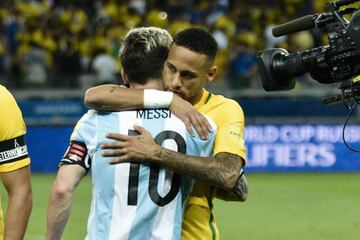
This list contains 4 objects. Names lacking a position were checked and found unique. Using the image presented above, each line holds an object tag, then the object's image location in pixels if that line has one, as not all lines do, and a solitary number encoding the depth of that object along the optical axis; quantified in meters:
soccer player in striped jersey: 7.74
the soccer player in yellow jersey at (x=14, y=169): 8.27
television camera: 7.46
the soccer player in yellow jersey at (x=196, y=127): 7.81
